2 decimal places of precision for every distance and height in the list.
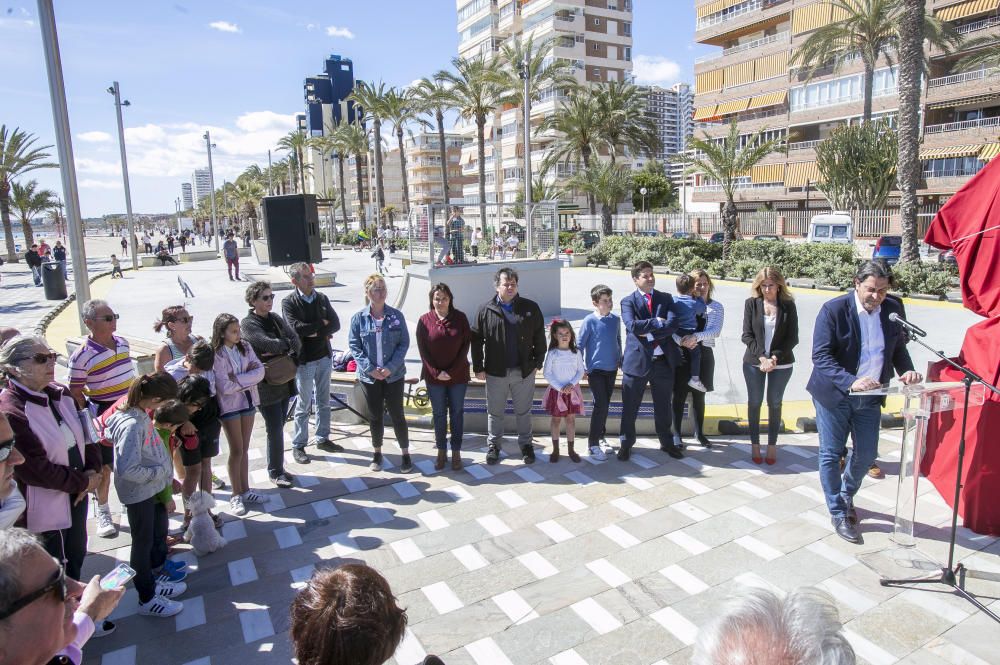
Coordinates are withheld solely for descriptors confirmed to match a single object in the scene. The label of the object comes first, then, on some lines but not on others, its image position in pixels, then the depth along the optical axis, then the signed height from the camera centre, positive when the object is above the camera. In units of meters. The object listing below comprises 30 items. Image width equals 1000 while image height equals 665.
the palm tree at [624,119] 33.56 +6.20
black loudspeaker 8.02 +0.25
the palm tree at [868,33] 29.61 +9.29
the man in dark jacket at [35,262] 23.91 -0.26
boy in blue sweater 5.91 -1.10
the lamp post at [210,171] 40.41 +4.91
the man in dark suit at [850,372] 4.39 -1.02
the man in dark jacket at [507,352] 5.74 -1.03
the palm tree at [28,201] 41.50 +3.62
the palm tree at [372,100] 46.28 +10.45
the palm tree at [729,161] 24.55 +2.77
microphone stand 3.48 -2.08
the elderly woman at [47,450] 3.21 -1.03
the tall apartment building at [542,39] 57.34 +17.94
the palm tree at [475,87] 35.28 +8.59
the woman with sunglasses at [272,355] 5.38 -0.93
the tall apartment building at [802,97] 34.25 +8.47
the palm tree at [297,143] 61.78 +10.29
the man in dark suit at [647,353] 5.78 -1.08
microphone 3.97 -0.63
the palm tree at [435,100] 36.28 +8.60
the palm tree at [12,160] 35.34 +5.39
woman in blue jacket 5.79 -1.02
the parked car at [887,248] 23.20 -0.82
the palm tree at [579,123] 33.25 +6.05
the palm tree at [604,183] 34.22 +2.90
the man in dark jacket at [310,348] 6.09 -1.00
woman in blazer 5.54 -0.96
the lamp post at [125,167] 27.83 +3.88
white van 26.69 +0.01
